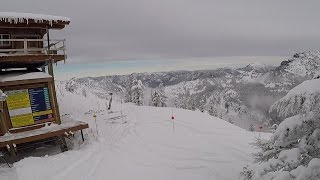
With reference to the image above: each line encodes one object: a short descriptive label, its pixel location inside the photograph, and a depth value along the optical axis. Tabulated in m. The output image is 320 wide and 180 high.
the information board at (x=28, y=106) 12.19
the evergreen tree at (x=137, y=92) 44.32
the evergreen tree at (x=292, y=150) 4.83
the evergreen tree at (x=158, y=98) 45.15
